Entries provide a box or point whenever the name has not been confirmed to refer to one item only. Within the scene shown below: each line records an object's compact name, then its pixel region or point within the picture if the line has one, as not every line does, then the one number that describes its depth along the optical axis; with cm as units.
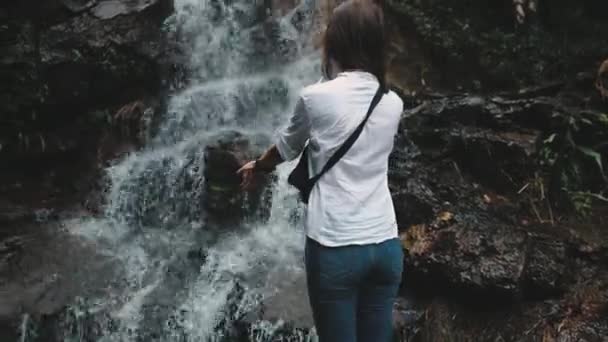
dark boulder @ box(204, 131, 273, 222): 634
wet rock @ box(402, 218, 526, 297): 461
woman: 228
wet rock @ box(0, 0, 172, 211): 730
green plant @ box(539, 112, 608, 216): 570
